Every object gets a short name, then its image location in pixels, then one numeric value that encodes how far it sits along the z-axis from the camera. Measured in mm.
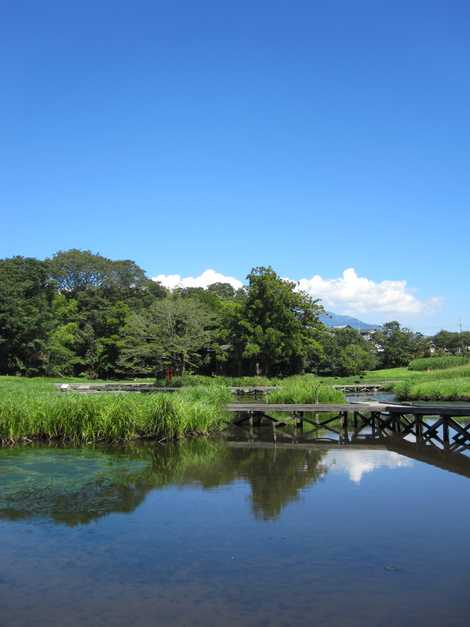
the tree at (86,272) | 72688
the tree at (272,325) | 49812
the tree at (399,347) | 76000
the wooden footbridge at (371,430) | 19609
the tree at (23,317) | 53750
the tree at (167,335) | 44438
